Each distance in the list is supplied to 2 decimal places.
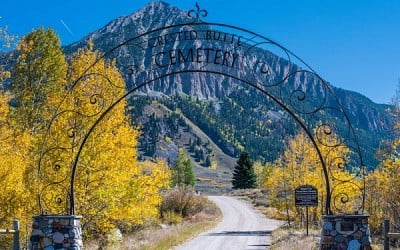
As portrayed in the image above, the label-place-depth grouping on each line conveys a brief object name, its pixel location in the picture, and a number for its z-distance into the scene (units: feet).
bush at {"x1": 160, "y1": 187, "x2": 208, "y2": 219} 118.42
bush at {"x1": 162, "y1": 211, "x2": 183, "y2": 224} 107.83
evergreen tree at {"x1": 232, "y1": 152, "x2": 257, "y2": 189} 244.01
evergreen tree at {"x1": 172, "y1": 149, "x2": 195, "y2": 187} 264.72
